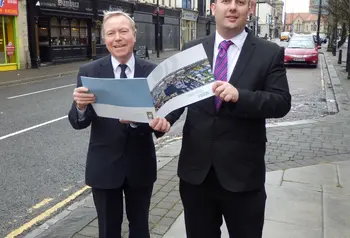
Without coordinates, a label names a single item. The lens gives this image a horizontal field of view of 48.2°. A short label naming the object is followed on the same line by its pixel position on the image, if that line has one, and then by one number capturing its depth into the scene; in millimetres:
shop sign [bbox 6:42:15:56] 19016
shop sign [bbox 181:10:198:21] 41625
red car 20500
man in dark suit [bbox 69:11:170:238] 2418
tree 17567
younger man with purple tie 1997
